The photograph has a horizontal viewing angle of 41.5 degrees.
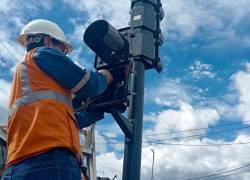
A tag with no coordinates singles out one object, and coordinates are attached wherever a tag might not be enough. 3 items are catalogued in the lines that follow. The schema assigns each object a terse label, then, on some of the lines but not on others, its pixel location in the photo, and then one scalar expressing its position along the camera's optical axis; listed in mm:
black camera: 2882
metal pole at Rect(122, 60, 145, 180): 3103
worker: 2009
